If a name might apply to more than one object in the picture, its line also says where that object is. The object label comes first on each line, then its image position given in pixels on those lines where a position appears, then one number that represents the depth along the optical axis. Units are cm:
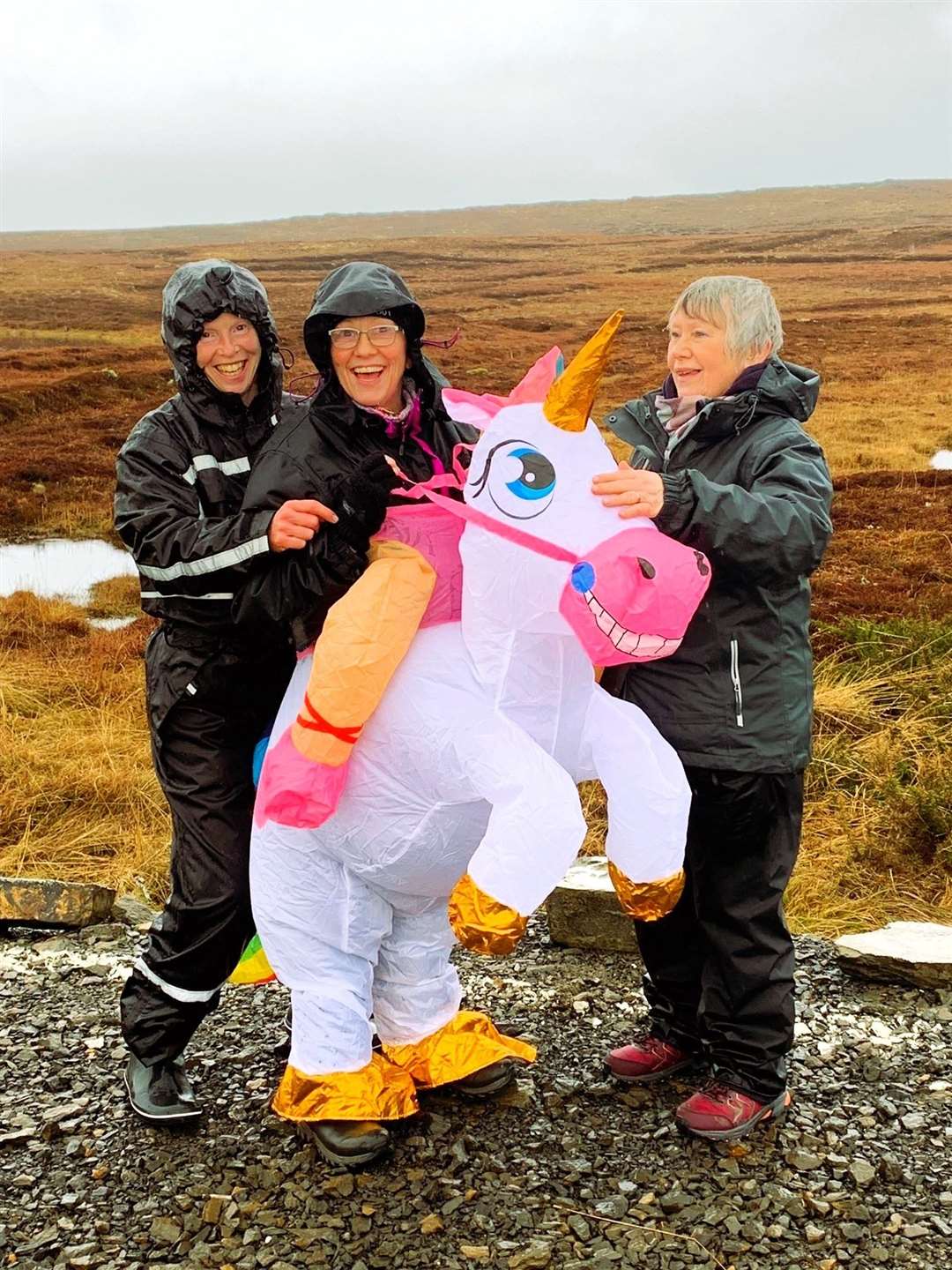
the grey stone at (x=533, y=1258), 297
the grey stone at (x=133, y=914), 516
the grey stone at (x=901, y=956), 440
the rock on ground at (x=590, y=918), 479
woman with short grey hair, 293
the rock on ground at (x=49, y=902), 505
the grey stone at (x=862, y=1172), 326
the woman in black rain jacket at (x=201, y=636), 316
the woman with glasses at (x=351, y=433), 279
